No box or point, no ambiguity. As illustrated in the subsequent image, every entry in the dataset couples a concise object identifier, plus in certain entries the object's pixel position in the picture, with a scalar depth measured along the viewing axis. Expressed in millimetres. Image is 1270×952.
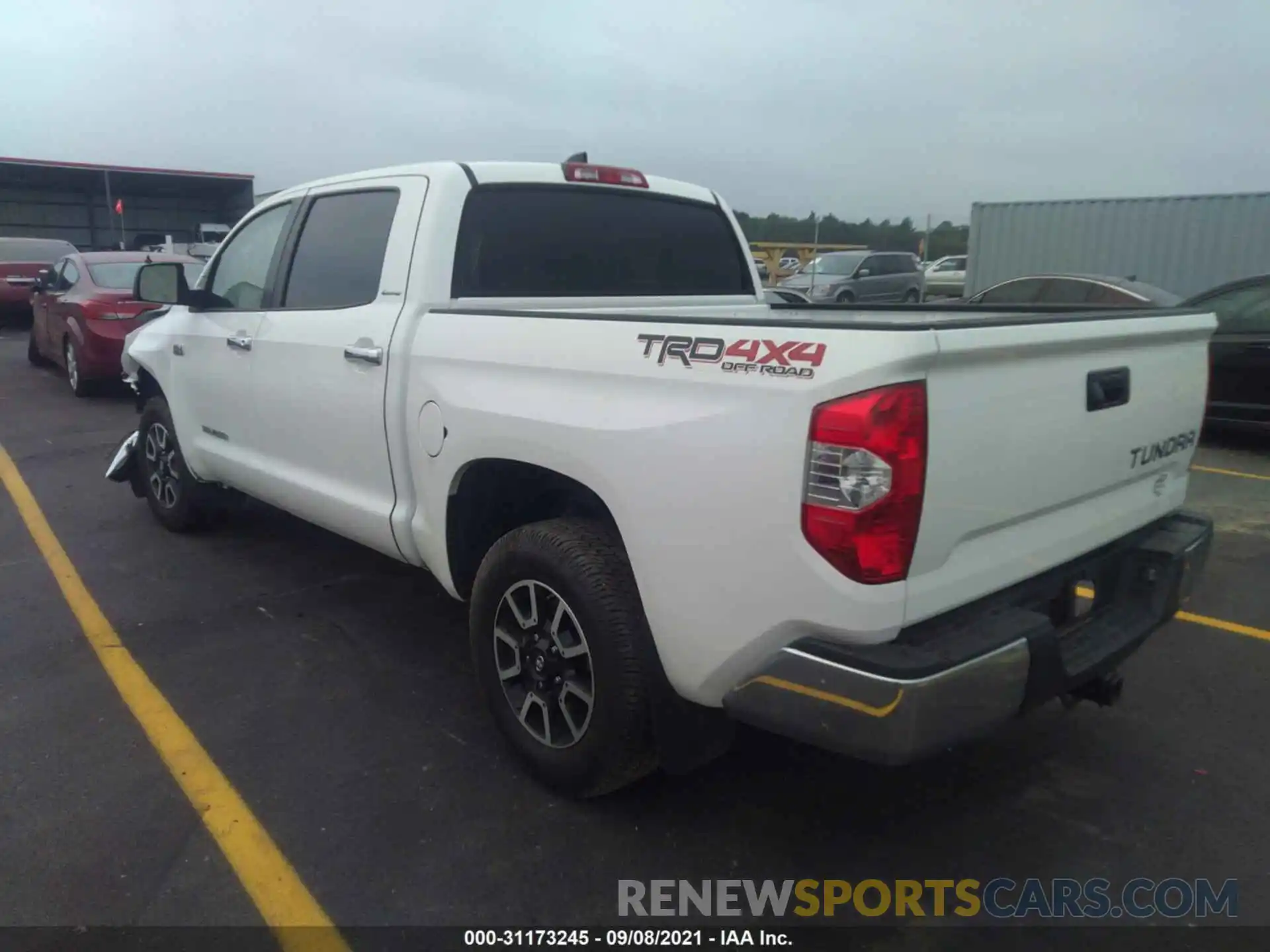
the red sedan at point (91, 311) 10617
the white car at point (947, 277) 28581
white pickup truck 2238
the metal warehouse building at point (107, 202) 29516
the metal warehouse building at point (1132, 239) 15977
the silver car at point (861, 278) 21938
